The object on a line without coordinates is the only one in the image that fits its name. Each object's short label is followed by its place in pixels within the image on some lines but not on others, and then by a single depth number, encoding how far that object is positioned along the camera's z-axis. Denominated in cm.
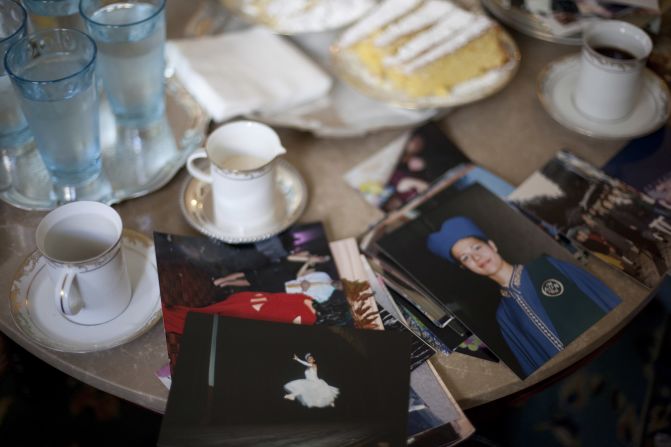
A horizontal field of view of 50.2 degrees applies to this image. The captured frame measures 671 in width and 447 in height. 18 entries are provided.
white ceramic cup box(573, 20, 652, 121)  107
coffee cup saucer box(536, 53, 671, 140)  112
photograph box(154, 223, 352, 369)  86
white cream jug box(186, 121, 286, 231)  91
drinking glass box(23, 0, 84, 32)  102
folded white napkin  111
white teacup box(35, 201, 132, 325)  78
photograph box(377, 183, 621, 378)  87
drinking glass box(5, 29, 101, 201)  86
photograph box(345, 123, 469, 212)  105
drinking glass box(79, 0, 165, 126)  96
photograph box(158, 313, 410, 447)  74
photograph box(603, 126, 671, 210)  106
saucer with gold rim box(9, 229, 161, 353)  82
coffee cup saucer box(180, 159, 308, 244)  95
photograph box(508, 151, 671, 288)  96
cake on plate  114
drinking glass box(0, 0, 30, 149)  92
